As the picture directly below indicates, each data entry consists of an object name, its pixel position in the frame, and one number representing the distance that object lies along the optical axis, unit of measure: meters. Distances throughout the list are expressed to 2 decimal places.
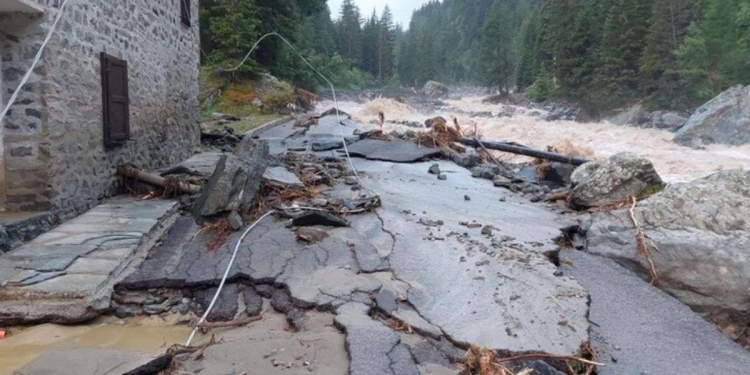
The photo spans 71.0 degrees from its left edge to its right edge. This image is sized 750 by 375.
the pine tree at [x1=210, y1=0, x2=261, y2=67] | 18.09
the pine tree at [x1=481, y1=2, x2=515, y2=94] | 55.31
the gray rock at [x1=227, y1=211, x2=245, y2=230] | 5.01
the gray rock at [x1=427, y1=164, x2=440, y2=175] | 8.93
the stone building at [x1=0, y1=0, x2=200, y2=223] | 4.44
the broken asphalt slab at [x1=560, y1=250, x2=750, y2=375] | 3.15
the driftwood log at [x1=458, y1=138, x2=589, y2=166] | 9.38
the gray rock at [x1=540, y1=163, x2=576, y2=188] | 9.27
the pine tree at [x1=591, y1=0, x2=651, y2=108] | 30.72
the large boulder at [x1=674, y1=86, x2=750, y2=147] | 18.20
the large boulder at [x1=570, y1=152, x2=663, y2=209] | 6.18
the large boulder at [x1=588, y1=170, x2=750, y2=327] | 4.17
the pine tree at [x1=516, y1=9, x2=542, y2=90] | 54.06
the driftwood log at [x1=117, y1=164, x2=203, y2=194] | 6.10
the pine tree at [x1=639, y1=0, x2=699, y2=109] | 27.64
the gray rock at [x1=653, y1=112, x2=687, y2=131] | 22.72
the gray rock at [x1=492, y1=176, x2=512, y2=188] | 8.25
